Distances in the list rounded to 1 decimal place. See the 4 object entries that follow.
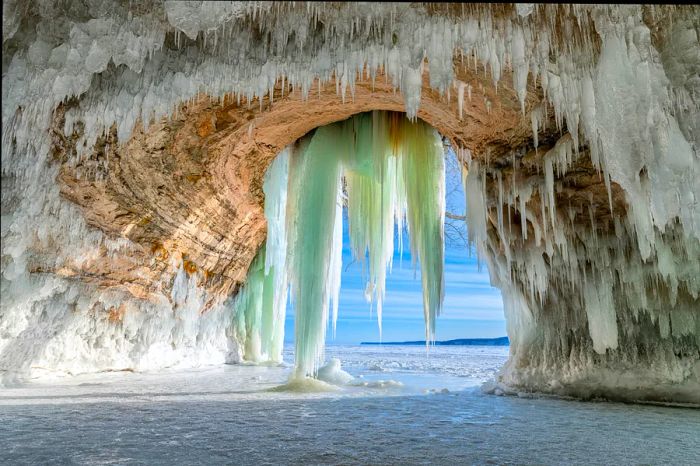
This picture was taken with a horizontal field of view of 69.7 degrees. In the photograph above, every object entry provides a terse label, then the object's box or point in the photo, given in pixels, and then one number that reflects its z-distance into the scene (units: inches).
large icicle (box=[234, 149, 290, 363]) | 293.6
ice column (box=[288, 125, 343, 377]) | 249.6
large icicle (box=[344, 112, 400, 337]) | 268.2
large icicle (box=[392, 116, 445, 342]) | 242.4
